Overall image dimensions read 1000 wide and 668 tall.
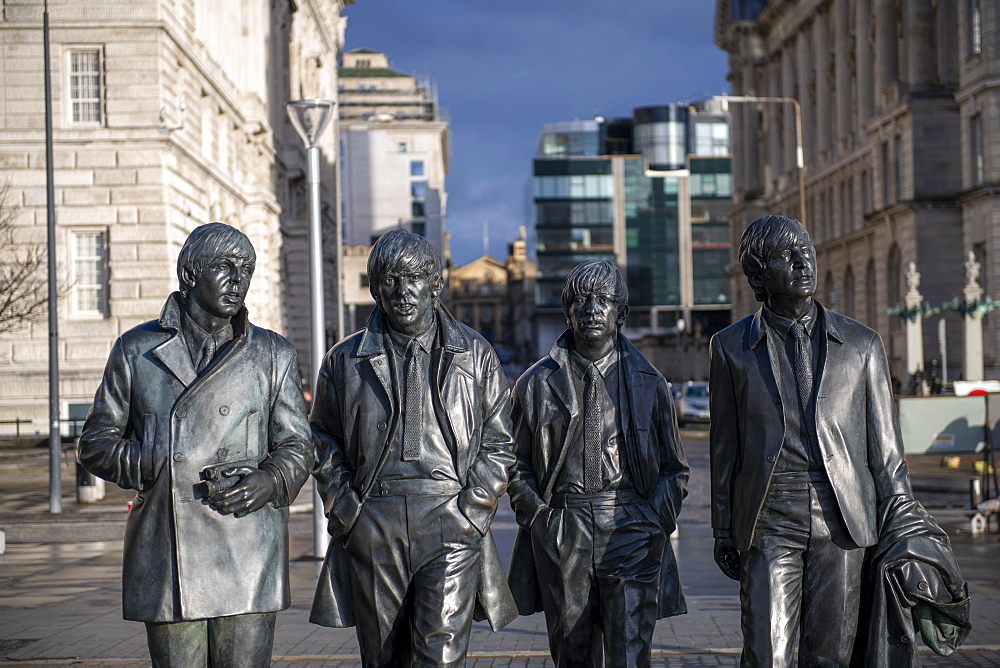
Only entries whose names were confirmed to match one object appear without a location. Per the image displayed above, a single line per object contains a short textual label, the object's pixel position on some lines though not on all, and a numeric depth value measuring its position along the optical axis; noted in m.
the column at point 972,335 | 38.09
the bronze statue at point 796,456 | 5.95
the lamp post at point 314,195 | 17.08
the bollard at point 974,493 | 18.88
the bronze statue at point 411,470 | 5.95
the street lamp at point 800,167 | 32.66
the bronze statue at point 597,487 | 6.61
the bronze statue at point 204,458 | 5.26
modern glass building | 126.56
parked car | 46.06
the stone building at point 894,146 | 54.16
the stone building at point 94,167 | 31.06
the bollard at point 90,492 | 21.05
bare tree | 26.52
